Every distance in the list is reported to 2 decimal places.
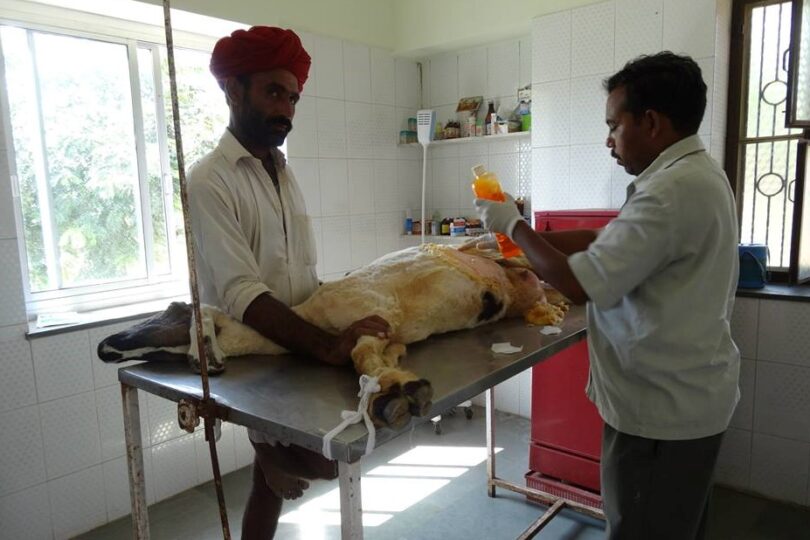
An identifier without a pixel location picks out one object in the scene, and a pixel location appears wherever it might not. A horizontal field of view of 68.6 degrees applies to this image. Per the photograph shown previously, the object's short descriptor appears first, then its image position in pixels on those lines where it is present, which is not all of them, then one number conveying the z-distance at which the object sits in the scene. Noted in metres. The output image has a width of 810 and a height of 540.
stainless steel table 0.99
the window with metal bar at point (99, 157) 2.36
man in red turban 1.38
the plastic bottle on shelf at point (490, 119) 3.16
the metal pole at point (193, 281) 0.97
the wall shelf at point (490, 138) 3.04
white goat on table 1.31
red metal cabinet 2.33
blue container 2.40
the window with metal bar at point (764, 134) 2.43
